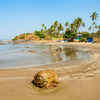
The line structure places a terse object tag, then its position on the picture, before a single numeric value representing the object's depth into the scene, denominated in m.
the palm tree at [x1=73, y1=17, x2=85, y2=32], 64.56
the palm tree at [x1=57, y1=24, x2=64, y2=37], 82.94
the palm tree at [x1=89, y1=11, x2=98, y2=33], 63.16
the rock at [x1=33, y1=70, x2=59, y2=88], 4.69
